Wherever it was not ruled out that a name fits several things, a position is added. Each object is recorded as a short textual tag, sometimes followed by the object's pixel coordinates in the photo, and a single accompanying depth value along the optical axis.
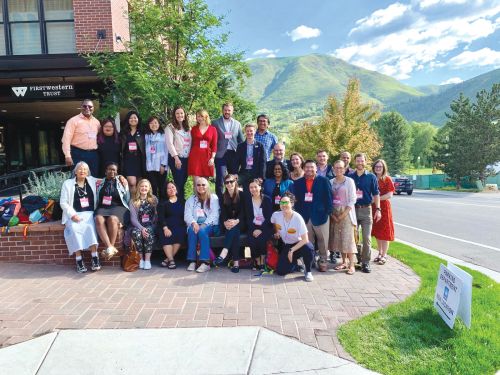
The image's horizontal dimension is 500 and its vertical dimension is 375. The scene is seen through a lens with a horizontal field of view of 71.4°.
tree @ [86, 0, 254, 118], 7.70
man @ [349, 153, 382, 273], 6.10
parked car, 32.12
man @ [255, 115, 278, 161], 6.71
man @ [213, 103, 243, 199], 6.63
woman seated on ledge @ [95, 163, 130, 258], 5.68
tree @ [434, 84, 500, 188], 35.34
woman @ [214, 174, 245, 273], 5.84
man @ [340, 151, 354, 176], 6.72
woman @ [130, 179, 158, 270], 5.84
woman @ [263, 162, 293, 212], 6.14
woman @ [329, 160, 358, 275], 5.83
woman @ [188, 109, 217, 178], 6.30
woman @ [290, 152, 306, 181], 6.36
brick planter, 5.90
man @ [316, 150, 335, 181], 6.25
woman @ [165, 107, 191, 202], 6.28
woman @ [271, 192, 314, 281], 5.43
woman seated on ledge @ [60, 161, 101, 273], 5.58
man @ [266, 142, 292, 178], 6.38
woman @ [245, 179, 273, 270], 5.81
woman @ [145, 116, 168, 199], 6.36
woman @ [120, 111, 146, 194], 6.30
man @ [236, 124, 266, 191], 6.41
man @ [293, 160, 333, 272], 5.81
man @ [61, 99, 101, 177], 6.02
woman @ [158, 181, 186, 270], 5.89
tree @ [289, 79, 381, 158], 22.17
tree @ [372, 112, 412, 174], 55.34
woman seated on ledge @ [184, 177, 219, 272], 5.82
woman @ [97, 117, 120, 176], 6.23
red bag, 5.71
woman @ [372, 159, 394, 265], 6.36
